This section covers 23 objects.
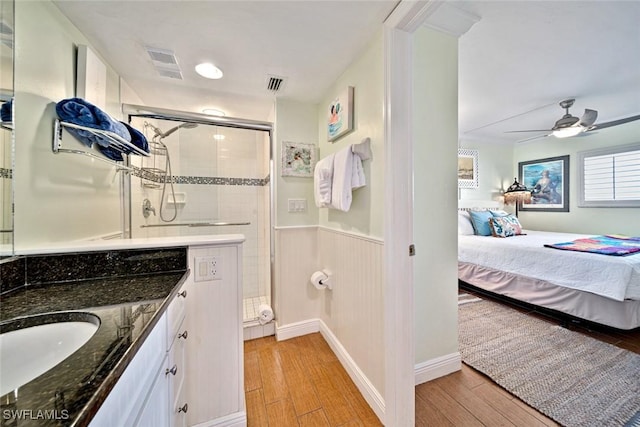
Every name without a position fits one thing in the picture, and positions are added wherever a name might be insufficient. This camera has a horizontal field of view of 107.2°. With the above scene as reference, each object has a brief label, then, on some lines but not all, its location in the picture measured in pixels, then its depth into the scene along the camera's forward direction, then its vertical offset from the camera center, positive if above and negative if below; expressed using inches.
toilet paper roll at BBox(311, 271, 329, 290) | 77.9 -22.7
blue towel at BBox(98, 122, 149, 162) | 56.4 +16.6
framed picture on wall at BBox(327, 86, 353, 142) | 63.0 +27.8
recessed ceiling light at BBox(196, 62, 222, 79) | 63.6 +39.5
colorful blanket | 83.9 -13.6
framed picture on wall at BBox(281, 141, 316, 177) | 82.6 +18.9
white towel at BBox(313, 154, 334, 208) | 64.7 +8.5
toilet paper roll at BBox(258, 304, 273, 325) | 82.8 -36.4
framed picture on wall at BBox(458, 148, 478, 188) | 153.5 +28.8
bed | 75.4 -24.7
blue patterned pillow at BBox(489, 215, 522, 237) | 124.0 -8.3
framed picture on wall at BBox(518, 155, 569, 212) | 152.1 +19.6
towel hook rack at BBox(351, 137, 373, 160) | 55.4 +15.1
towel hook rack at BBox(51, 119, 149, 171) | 43.6 +15.0
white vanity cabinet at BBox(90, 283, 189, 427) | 19.9 -18.5
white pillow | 131.0 -7.6
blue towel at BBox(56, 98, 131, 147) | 43.3 +18.3
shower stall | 93.0 +10.1
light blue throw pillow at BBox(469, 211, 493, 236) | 128.7 -5.9
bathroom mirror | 34.8 +12.2
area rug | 51.9 -42.6
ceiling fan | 103.4 +39.4
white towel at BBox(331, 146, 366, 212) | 57.1 +8.7
